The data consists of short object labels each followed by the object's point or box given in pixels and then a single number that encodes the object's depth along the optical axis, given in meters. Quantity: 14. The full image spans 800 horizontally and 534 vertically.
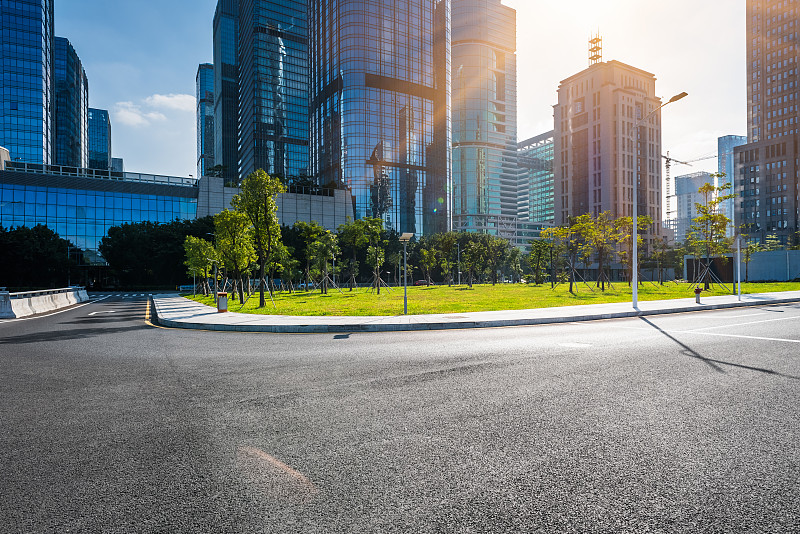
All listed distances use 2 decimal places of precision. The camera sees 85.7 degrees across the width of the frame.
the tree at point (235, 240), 28.69
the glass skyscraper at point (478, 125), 188.62
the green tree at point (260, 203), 26.59
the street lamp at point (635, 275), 18.64
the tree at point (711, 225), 31.98
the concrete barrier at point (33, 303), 21.00
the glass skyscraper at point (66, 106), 124.38
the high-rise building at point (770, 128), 119.62
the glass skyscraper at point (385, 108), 112.50
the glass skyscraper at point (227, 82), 169.12
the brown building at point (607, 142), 127.00
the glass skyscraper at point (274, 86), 139.00
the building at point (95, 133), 195.25
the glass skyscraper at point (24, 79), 90.88
